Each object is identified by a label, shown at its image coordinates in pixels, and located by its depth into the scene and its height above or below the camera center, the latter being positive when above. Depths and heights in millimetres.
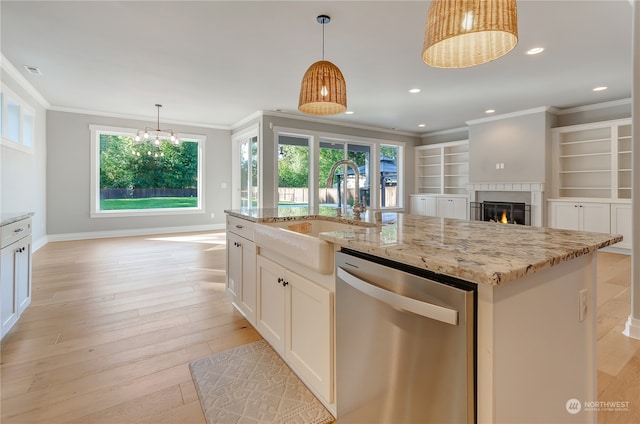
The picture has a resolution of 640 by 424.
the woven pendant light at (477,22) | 1196 +759
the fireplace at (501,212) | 6113 -133
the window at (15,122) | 3971 +1236
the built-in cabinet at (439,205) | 7367 +13
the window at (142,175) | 6648 +723
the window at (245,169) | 6719 +889
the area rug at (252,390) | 1512 -1026
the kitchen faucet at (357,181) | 2223 +178
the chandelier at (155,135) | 5922 +1542
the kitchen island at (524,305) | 807 -303
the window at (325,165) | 6781 +981
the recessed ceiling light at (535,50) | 3432 +1767
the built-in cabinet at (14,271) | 2123 -499
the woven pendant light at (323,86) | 2342 +924
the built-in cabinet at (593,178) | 5059 +519
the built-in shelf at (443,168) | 7945 +1036
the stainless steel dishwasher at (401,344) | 828 -452
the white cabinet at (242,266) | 2275 -496
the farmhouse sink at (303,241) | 1398 -194
